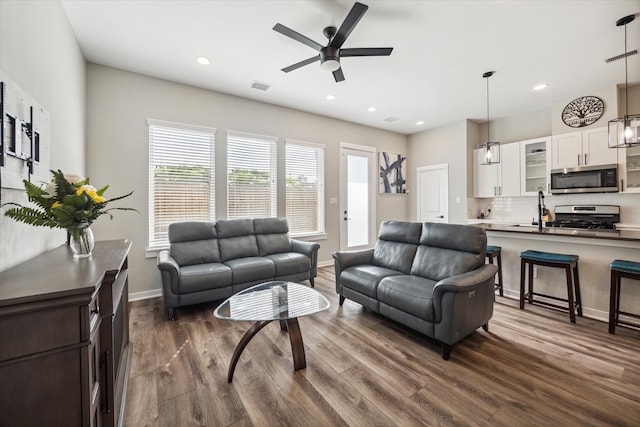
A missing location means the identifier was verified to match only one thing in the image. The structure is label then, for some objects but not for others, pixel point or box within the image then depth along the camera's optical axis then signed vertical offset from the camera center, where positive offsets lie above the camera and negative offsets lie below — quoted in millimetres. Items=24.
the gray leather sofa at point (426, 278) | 2184 -661
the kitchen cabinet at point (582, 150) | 4109 +1005
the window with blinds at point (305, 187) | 4902 +507
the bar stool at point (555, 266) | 2809 -667
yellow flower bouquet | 1403 +52
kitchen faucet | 4649 +67
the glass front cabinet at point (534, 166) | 4844 +848
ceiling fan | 2256 +1551
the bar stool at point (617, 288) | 2486 -740
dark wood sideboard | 888 -469
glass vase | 1598 -156
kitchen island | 2658 -497
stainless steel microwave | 4039 +513
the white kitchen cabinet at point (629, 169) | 3973 +631
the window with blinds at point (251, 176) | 4293 +637
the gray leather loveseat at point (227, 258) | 2982 -611
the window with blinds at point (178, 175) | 3703 +566
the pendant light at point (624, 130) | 2562 +814
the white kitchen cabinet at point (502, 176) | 5160 +737
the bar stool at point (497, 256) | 3457 -570
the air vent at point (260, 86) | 3872 +1892
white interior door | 5980 +450
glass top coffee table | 1934 -728
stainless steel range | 4188 -82
